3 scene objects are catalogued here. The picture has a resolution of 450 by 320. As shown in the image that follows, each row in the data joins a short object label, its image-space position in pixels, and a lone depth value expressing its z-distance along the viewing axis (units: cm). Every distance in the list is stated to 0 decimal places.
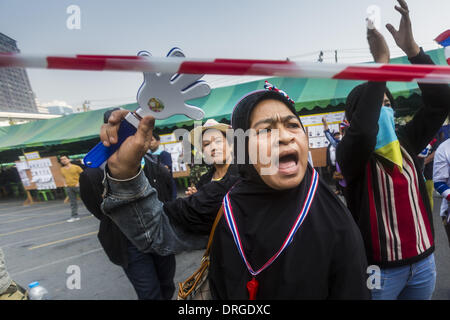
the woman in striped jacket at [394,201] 127
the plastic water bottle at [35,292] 187
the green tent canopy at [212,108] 644
